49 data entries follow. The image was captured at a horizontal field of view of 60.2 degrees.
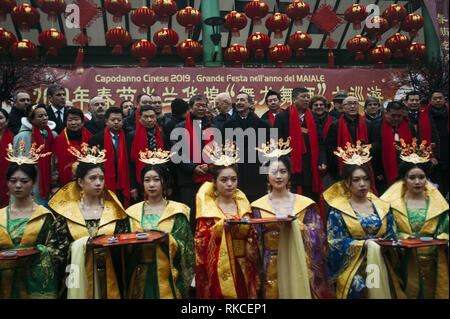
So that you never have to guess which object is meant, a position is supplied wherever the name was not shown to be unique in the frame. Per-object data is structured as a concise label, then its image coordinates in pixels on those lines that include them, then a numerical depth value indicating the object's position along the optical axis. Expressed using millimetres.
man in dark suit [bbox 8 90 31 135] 4445
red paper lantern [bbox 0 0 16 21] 6234
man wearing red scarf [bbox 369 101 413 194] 4398
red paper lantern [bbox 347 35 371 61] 7848
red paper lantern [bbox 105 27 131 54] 7094
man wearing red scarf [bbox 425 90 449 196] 4488
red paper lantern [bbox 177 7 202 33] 7062
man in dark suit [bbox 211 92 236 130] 4609
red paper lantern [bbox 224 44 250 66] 7285
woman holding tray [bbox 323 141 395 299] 2867
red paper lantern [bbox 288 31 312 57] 7660
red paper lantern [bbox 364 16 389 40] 7480
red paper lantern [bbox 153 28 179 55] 7297
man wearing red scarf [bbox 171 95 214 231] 4078
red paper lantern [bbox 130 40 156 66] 7230
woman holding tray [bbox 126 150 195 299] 2965
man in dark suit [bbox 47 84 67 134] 4852
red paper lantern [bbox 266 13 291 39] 7398
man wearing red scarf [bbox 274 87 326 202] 4434
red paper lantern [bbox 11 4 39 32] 6395
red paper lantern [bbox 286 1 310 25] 7285
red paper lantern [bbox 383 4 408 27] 7371
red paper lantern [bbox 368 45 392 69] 7867
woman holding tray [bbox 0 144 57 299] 2836
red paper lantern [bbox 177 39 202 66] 7262
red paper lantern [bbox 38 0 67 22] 6344
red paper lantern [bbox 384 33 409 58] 7805
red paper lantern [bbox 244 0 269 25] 7191
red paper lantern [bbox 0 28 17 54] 6531
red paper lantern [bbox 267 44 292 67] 7578
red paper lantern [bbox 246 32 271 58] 7453
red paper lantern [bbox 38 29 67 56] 6738
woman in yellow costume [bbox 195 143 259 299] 3037
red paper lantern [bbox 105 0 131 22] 6715
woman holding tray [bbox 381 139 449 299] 2996
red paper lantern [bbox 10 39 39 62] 6562
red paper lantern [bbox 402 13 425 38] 7484
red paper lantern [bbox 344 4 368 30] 7289
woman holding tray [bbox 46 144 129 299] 2738
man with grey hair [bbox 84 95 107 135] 4698
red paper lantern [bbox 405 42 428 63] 7805
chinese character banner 6457
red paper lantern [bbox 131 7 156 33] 6965
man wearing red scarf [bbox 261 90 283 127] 5012
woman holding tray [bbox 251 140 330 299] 2934
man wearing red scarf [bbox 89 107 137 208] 4090
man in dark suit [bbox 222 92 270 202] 4297
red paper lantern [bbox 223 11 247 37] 7309
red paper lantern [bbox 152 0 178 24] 6980
